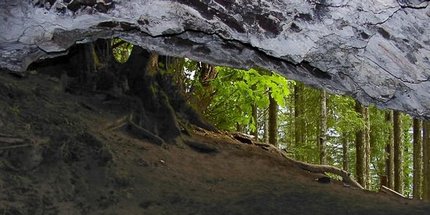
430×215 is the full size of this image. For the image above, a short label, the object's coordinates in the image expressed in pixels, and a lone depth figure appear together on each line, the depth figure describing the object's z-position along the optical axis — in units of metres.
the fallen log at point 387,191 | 8.86
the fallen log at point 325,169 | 9.87
